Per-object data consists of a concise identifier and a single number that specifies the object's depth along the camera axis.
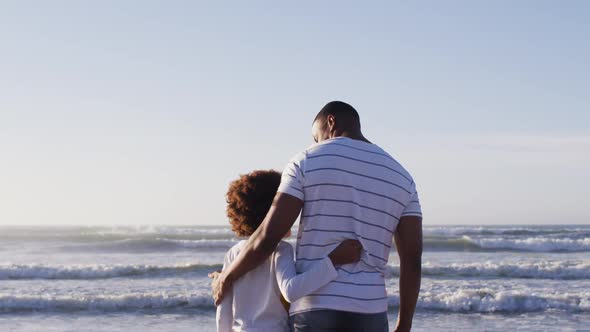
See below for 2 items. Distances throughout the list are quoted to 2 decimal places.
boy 2.69
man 2.54
